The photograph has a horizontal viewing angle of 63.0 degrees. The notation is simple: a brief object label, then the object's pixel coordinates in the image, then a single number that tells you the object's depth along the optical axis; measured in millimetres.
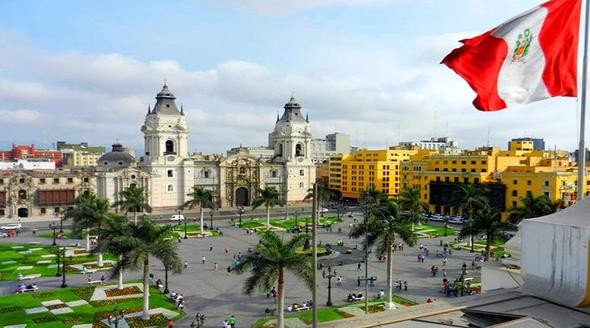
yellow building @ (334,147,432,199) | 104000
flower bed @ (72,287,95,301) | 34281
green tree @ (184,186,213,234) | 64688
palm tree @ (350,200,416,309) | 32750
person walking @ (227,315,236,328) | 28312
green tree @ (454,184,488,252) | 59969
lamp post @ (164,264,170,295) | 35844
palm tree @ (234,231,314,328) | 25530
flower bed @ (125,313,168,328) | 28978
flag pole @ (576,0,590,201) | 14211
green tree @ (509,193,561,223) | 48969
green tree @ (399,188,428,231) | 66062
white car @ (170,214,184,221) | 74906
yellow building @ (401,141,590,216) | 71312
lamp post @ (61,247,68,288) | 36875
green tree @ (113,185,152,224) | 58688
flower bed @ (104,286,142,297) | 35094
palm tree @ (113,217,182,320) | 29078
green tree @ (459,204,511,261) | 44938
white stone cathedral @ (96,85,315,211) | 85750
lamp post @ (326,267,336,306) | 33156
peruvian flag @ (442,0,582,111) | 14289
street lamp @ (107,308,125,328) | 26998
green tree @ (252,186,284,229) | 68312
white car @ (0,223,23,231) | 65794
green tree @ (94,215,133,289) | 29578
